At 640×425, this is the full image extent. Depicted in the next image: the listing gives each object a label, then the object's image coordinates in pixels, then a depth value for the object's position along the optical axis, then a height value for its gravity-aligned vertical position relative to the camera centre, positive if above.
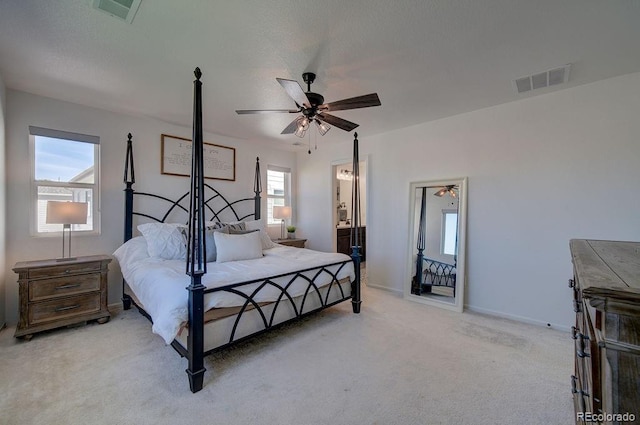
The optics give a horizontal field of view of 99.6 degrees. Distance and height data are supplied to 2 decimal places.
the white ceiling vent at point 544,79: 2.47 +1.27
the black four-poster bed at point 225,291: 1.92 -0.81
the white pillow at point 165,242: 3.08 -0.45
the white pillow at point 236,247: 3.08 -0.50
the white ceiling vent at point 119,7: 1.67 +1.24
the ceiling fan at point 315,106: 2.17 +0.88
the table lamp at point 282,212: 5.11 -0.12
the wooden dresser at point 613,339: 0.63 -0.32
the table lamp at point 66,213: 2.74 -0.12
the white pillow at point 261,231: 3.95 -0.40
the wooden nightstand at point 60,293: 2.58 -0.94
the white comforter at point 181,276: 1.91 -0.64
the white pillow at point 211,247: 3.13 -0.50
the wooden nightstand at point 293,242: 4.94 -0.68
